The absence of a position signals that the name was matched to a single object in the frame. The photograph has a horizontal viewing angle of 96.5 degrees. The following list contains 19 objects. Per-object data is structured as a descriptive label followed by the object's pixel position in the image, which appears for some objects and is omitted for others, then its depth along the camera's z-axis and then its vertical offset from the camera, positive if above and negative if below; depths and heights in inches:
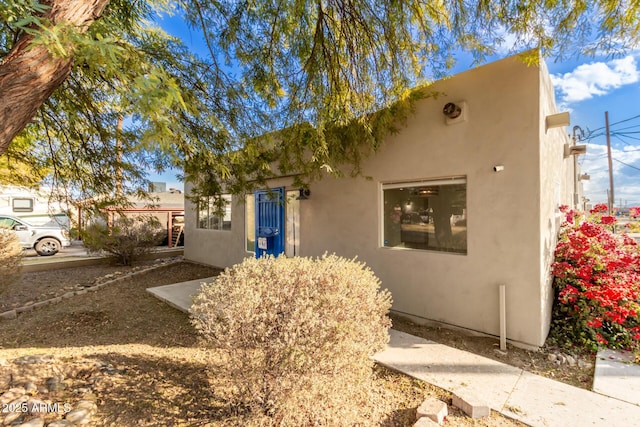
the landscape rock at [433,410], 94.3 -65.3
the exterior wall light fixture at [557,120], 149.1 +51.3
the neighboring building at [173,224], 549.8 -12.7
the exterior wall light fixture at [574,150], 237.1 +56.0
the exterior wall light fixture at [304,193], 250.7 +21.4
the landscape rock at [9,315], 200.2 -67.8
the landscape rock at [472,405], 98.9 -66.7
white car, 453.7 -28.9
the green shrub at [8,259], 210.8 -30.9
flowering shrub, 149.5 -39.6
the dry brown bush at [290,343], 81.3 -36.8
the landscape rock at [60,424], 88.9 -64.5
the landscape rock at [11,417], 90.4 -64.3
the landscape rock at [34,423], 88.5 -64.3
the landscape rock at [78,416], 92.7 -65.5
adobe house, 148.1 +7.4
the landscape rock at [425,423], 89.1 -64.9
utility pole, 674.6 +126.5
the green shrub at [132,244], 376.2 -35.2
